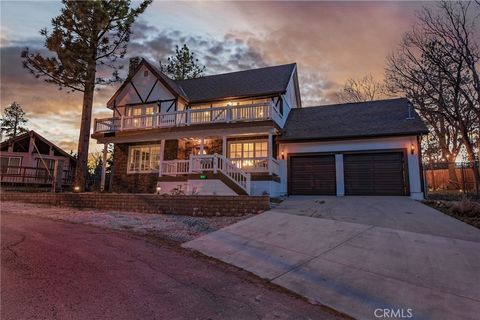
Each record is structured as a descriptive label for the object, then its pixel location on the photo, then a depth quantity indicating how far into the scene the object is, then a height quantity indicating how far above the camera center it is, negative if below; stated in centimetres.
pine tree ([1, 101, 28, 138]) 3950 +905
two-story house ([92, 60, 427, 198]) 1477 +288
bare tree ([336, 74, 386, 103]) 2889 +1039
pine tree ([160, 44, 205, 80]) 3300 +1388
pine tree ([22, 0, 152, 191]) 1605 +779
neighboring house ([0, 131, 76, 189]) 2222 +253
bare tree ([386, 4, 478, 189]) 1315 +610
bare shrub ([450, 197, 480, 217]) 936 -40
